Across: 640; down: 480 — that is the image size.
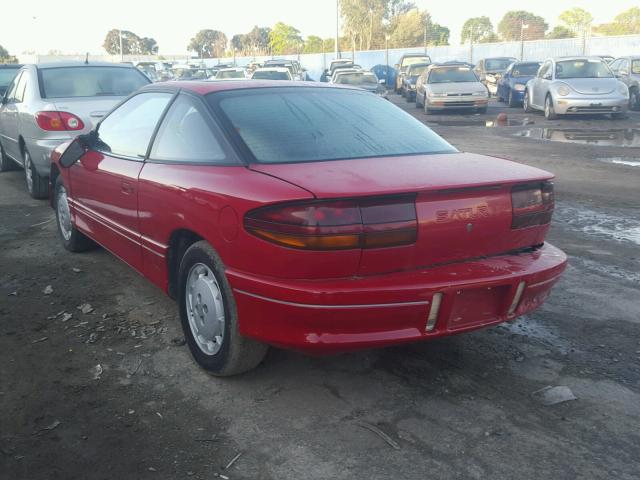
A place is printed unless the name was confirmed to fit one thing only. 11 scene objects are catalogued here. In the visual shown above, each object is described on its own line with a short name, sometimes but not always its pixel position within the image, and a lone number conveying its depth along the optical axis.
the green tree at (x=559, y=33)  79.94
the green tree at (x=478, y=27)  117.60
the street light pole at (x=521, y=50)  39.94
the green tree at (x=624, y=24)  83.43
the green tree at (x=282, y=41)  93.44
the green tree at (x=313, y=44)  99.51
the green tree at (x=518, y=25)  91.25
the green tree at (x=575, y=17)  97.06
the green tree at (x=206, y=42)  132.62
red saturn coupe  2.79
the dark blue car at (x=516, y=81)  22.48
